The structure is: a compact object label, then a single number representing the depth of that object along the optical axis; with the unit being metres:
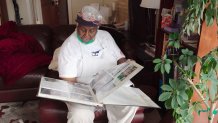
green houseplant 0.88
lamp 2.12
